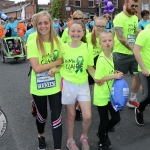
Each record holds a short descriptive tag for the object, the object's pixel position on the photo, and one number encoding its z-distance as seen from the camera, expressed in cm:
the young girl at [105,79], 322
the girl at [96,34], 399
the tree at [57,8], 3994
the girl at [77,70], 320
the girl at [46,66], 314
